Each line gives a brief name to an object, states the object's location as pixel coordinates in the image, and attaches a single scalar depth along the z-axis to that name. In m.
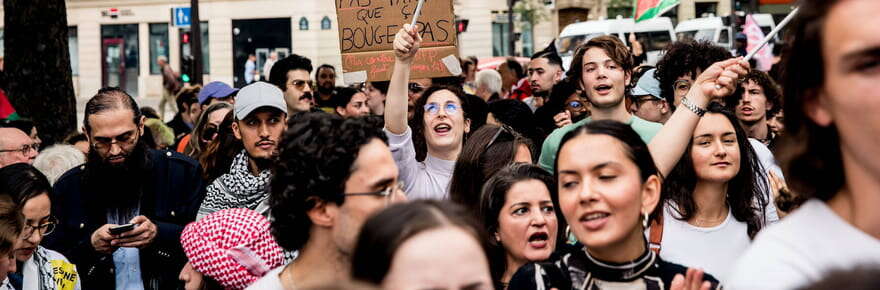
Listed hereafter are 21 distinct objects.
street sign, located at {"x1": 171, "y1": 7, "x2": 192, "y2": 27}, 21.00
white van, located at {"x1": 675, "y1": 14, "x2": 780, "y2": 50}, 27.71
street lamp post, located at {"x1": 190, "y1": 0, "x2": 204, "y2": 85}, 18.20
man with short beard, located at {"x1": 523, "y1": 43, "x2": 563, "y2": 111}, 10.08
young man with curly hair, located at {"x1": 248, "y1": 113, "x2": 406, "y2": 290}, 3.14
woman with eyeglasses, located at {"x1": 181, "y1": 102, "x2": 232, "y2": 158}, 7.61
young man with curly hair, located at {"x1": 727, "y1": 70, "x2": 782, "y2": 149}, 6.30
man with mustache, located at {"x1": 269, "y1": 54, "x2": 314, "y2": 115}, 8.19
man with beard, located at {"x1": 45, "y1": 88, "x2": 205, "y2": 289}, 5.27
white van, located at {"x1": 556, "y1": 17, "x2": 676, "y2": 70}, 27.86
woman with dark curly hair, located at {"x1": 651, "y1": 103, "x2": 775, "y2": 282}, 4.28
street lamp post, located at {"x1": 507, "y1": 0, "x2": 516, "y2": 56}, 30.78
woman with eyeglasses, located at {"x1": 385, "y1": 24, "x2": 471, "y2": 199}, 4.91
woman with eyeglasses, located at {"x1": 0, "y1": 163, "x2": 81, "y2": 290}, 4.79
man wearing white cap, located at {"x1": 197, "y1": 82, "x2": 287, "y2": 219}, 5.19
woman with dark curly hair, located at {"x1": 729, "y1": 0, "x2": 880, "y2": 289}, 1.97
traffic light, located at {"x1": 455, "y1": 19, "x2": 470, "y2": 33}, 29.25
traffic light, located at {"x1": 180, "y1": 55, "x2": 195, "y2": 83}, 19.38
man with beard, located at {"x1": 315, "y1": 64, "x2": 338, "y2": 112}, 10.55
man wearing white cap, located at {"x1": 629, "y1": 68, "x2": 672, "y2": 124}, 6.39
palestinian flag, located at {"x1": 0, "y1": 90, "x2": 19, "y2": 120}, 8.10
